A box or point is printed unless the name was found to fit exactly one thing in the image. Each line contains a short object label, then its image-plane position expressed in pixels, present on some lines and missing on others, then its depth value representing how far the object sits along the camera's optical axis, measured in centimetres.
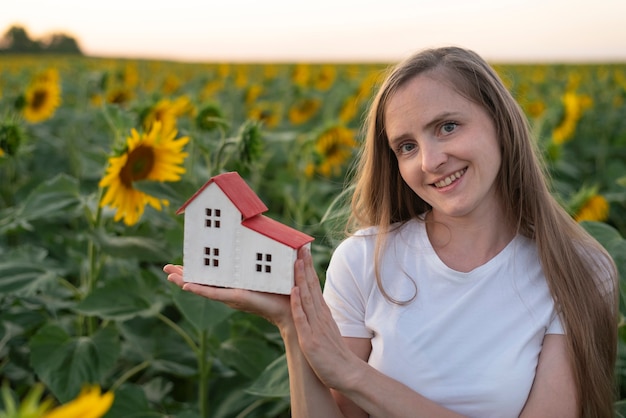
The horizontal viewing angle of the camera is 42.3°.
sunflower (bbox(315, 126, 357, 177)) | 371
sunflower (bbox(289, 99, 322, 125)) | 627
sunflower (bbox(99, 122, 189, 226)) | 210
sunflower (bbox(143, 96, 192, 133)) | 287
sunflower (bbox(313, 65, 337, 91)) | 785
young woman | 145
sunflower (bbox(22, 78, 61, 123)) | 467
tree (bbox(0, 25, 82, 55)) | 2148
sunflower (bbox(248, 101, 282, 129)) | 572
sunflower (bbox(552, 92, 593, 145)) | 504
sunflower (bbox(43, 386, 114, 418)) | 49
